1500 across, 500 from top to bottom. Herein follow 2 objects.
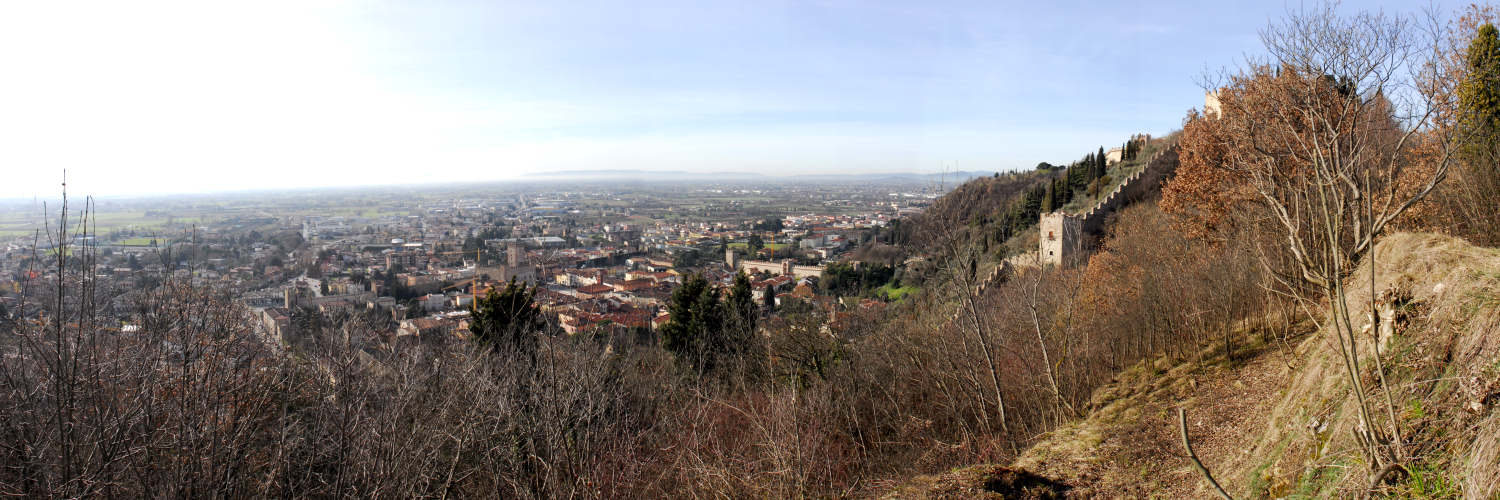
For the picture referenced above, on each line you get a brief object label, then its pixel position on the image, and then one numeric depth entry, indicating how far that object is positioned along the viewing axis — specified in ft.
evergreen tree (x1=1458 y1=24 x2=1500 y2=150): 29.71
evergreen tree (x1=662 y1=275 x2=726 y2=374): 52.31
